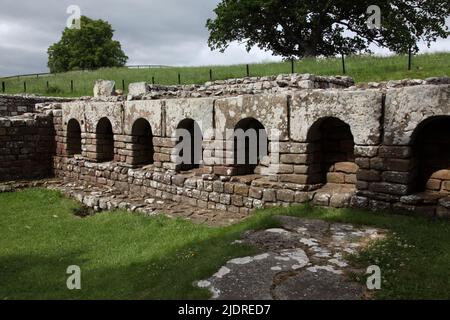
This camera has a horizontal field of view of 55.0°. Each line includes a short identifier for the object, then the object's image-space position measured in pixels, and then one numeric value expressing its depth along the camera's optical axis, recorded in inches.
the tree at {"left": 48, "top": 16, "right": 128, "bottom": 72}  1941.4
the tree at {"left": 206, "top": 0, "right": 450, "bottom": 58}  1049.5
